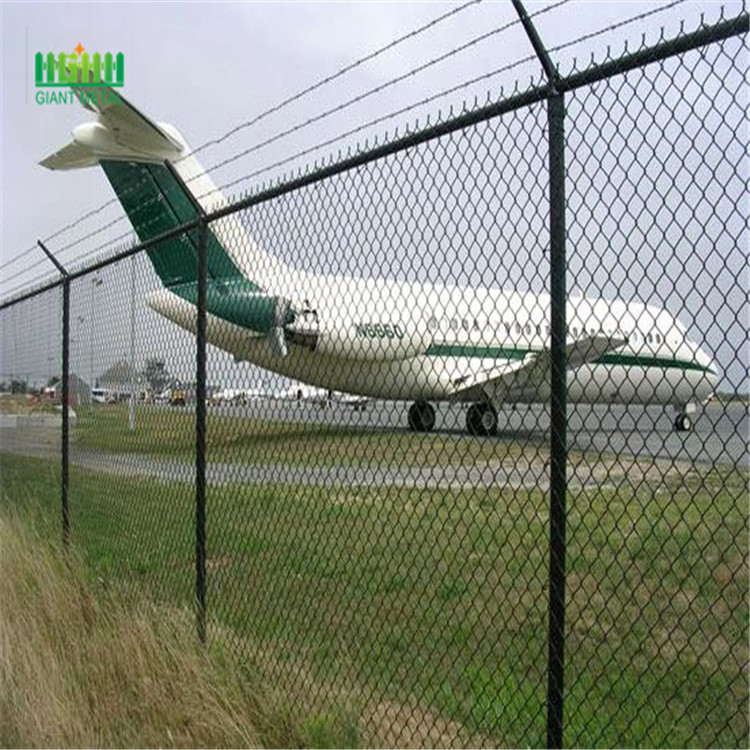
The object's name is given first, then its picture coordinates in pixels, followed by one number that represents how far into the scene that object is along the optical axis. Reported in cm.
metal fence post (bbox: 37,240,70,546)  736
